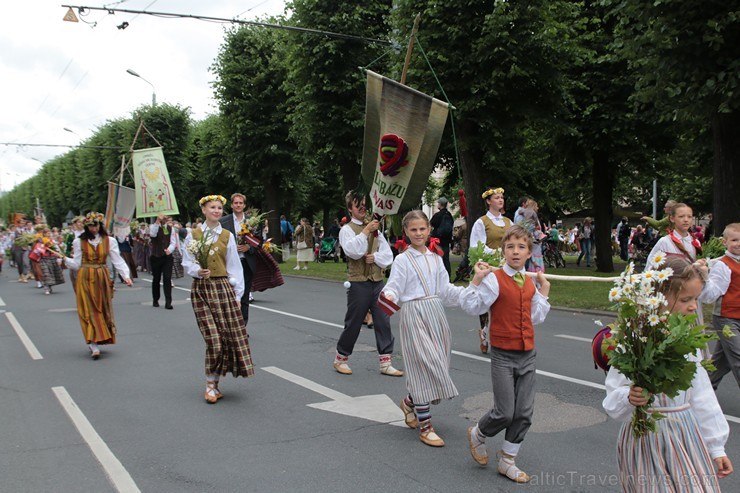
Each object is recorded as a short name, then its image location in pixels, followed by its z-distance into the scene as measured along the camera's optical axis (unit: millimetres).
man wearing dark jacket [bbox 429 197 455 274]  16531
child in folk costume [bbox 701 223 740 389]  5156
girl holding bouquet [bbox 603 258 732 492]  2715
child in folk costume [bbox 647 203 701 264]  6065
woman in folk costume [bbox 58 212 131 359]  8758
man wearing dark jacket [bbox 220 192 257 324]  8086
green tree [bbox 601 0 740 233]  10594
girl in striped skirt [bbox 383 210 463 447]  4824
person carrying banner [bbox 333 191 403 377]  7070
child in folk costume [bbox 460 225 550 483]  4082
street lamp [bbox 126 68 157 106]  30327
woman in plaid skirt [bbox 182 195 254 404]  6277
